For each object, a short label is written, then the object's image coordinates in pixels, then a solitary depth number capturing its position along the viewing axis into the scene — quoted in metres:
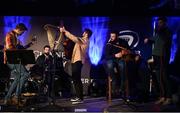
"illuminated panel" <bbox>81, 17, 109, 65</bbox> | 10.53
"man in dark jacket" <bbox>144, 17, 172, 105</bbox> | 10.13
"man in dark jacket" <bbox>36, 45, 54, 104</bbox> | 10.12
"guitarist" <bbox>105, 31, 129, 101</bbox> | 10.27
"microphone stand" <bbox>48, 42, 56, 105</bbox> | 10.13
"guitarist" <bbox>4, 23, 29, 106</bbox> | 9.95
